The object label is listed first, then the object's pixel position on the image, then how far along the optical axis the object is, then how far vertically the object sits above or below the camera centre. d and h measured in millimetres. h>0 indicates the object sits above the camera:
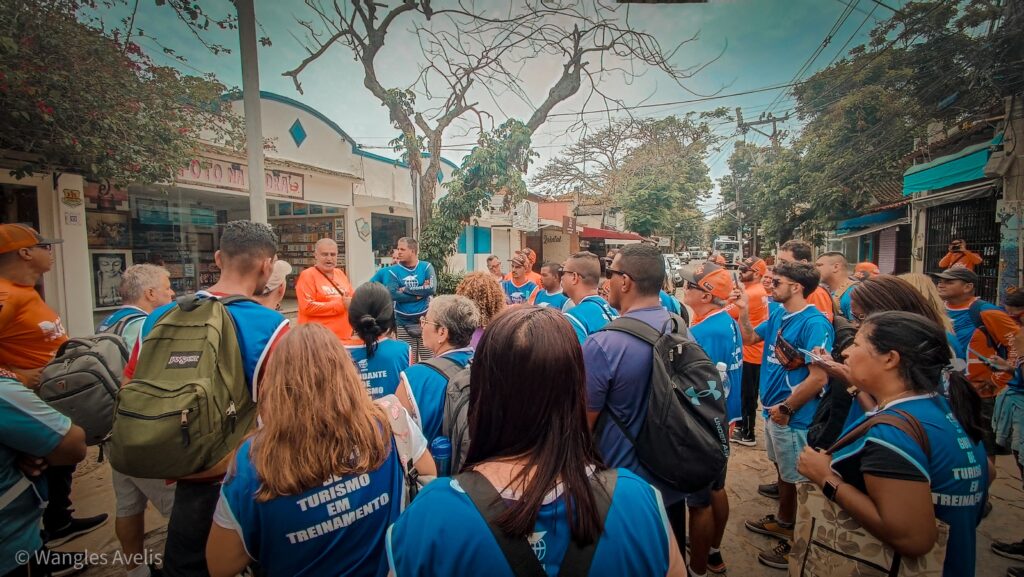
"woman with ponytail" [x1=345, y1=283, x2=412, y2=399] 2492 -514
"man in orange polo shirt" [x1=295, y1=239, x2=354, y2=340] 4348 -338
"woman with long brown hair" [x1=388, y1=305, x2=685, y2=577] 823 -476
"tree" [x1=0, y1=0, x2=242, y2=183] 4137 +1738
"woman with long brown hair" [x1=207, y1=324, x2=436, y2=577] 1273 -661
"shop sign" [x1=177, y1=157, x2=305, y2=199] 7484 +1599
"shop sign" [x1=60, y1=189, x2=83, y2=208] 6059 +904
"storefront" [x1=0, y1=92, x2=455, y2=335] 6109 +1008
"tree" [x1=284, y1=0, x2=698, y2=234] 8594 +4047
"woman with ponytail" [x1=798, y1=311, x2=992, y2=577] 1388 -671
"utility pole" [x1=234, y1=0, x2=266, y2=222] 4352 +1611
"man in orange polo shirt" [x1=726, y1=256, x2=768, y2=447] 4543 -1211
